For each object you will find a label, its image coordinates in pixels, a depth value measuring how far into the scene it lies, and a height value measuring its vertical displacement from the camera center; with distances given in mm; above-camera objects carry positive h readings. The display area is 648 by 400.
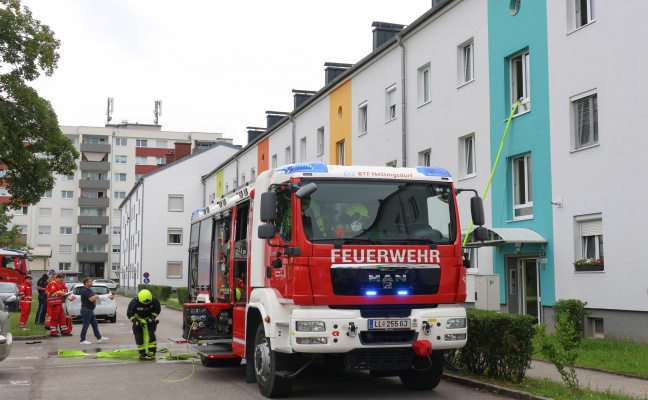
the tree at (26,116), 23438 +4995
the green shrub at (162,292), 44188 -1169
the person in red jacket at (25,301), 21812 -888
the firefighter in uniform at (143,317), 14500 -866
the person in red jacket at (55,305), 19953 -905
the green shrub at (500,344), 10102 -974
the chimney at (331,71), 35250 +9484
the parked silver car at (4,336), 11367 -982
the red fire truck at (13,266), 34844 +261
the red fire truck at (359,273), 9102 -2
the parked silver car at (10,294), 30188 -908
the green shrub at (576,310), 16266 -797
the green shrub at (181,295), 37488 -1159
